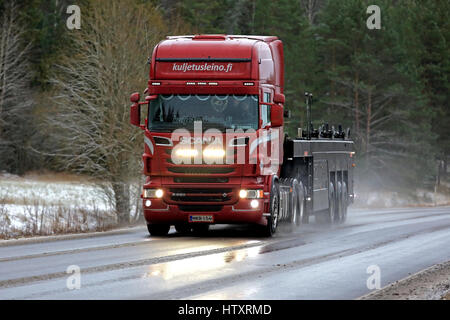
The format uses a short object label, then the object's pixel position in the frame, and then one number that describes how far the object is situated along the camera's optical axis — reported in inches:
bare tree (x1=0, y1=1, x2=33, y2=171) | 2320.4
